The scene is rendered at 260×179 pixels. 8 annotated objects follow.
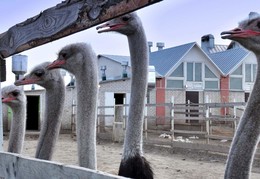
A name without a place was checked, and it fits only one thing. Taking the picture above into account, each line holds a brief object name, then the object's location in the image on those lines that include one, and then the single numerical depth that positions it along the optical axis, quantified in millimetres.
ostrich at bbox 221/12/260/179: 2133
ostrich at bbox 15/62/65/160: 3197
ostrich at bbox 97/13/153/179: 3172
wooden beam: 2076
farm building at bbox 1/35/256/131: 20438
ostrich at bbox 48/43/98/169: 2717
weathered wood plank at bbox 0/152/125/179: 1695
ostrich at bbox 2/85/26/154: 3988
